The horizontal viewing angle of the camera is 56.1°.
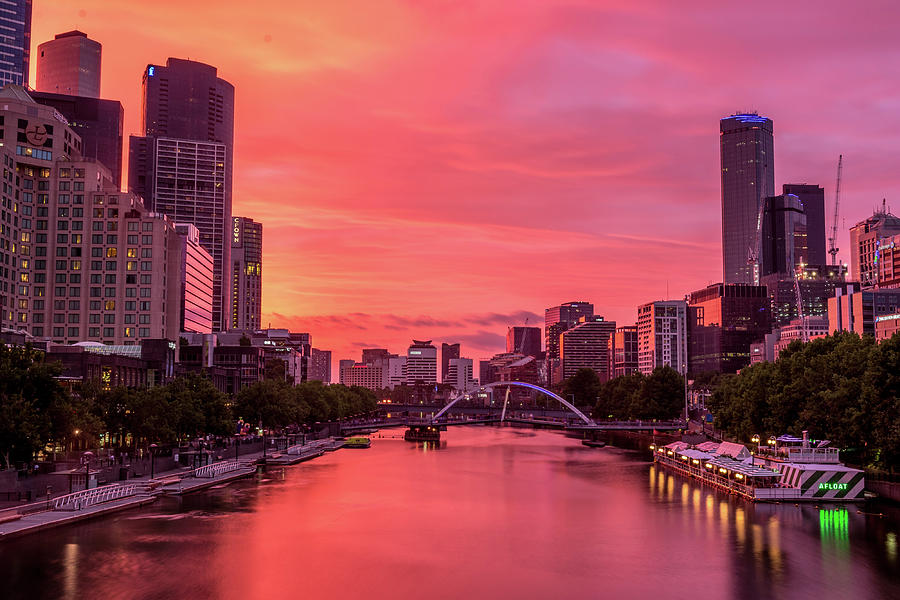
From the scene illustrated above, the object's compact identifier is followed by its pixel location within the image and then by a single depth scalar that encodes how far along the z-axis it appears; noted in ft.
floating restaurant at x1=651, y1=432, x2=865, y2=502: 274.77
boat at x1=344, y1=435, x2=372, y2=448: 556.92
